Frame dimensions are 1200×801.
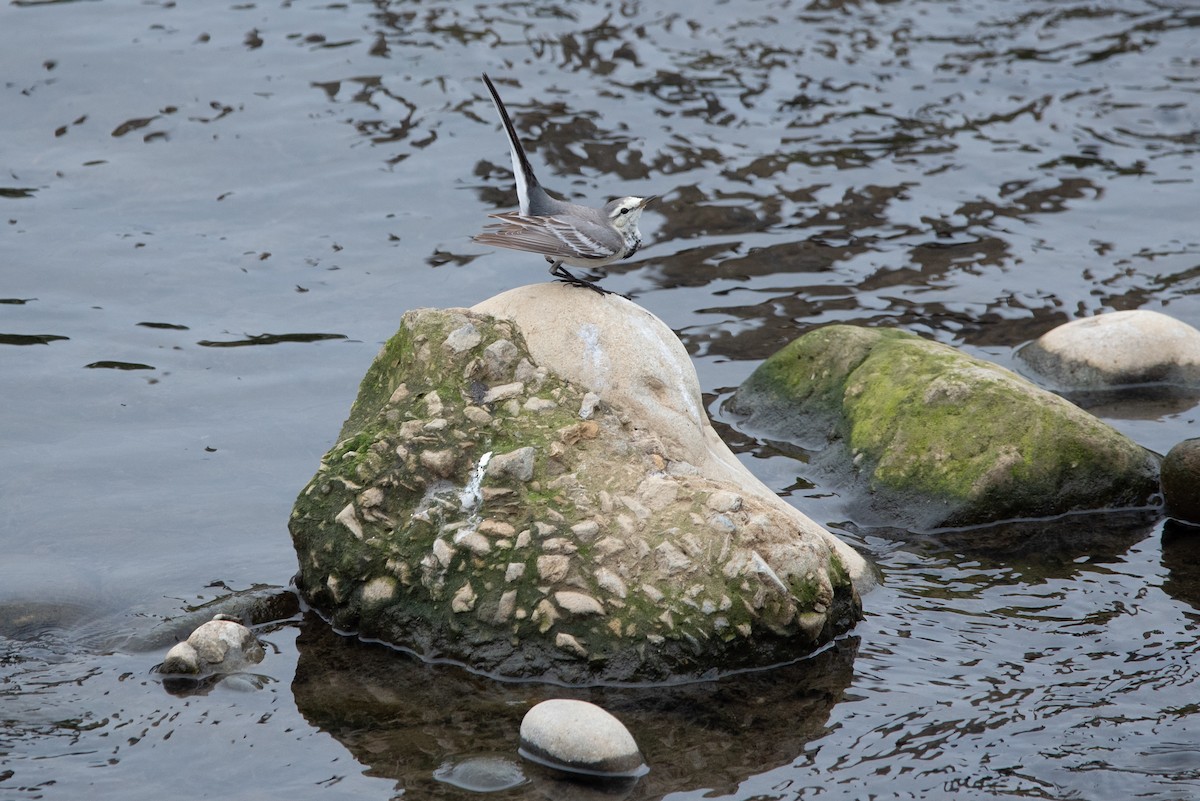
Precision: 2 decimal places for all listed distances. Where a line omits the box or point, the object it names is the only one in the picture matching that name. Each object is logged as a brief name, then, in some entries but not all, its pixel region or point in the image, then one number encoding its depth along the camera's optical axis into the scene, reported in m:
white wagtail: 14.52
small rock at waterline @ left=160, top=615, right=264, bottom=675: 12.61
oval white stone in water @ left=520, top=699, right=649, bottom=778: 11.03
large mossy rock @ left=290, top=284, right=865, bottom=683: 12.51
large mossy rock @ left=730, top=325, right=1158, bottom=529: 16.06
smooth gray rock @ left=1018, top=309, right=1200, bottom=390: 19.80
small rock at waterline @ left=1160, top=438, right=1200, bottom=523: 15.75
